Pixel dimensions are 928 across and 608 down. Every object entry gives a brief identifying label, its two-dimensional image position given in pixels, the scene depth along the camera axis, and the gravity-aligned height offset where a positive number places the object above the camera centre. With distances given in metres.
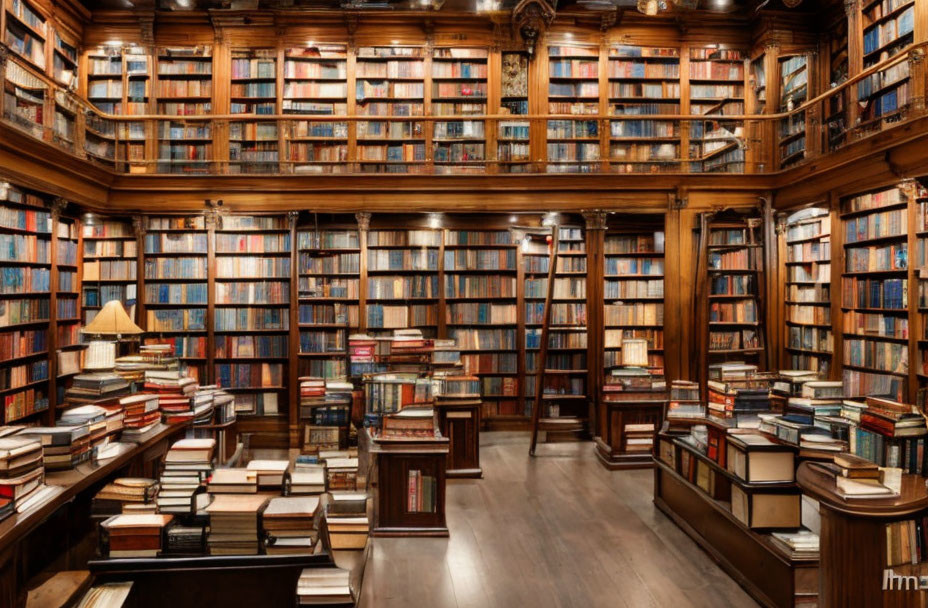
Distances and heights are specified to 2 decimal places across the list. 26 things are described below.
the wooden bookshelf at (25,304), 5.59 +0.05
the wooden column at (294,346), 6.92 -0.38
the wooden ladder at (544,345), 6.04 -0.33
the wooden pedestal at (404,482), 4.08 -1.06
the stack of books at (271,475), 2.25 -0.56
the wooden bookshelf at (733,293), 7.09 +0.17
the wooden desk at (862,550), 2.24 -0.82
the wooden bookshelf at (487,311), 7.38 -0.02
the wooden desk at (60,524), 2.00 -0.81
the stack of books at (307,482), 2.33 -0.61
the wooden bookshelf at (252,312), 7.15 -0.02
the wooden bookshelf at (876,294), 5.43 +0.13
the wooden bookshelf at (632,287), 7.33 +0.25
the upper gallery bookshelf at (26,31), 6.34 +2.78
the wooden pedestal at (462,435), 5.34 -1.02
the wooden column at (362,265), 6.97 +0.47
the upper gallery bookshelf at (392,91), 7.59 +2.53
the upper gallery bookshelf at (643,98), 7.62 +2.46
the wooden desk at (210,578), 1.90 -0.79
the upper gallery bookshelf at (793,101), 6.97 +2.34
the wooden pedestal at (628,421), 5.79 -0.99
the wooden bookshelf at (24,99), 5.12 +1.69
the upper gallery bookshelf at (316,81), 7.65 +2.65
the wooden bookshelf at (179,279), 7.11 +0.31
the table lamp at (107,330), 4.50 -0.14
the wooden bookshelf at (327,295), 7.16 +0.16
